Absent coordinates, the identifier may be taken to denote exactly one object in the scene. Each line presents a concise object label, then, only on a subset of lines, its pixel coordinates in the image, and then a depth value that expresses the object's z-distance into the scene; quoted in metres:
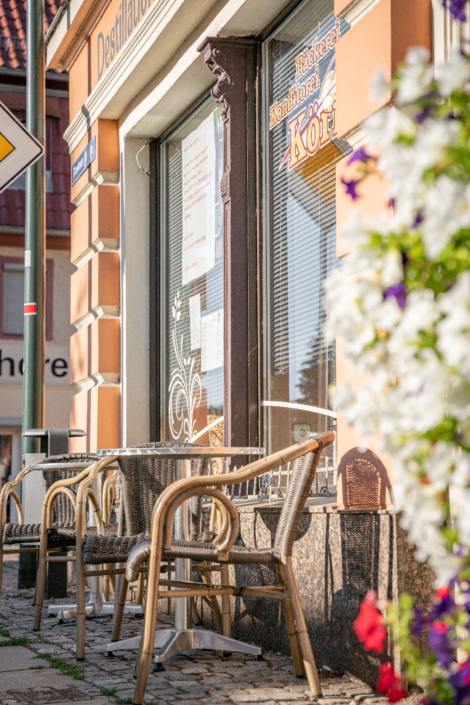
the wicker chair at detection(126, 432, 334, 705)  6.72
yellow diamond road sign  7.90
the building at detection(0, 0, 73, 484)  22.74
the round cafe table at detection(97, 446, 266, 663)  7.24
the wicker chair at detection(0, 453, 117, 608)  8.30
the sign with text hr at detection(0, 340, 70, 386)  22.85
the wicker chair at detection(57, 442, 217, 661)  7.33
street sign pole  9.90
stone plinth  6.77
